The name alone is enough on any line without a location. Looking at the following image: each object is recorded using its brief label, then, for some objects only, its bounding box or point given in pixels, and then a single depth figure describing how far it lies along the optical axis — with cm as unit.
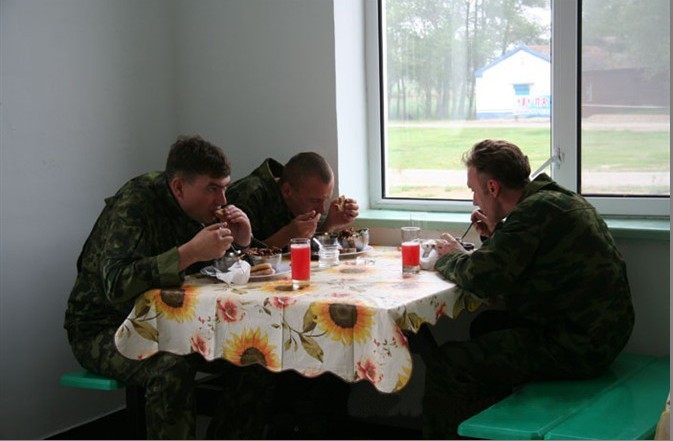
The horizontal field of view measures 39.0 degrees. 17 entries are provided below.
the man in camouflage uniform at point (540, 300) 291
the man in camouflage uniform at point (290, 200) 365
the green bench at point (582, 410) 255
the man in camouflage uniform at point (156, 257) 301
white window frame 359
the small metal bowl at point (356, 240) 361
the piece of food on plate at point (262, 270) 316
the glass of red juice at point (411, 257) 321
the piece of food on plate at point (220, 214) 334
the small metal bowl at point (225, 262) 311
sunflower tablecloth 266
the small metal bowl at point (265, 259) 322
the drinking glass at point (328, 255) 341
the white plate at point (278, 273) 313
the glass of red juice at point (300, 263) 307
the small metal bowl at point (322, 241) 349
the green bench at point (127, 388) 321
